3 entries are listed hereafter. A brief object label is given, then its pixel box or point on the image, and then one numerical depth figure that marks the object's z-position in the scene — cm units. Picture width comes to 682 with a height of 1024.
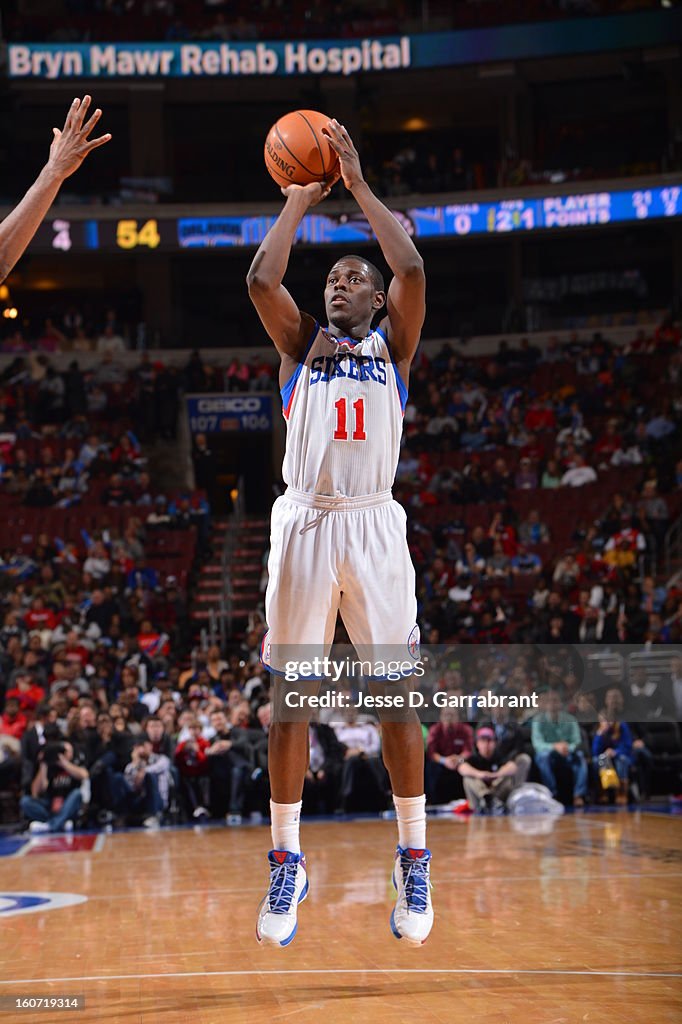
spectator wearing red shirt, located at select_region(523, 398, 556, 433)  2067
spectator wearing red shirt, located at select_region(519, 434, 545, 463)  1988
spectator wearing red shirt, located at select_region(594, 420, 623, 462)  1949
